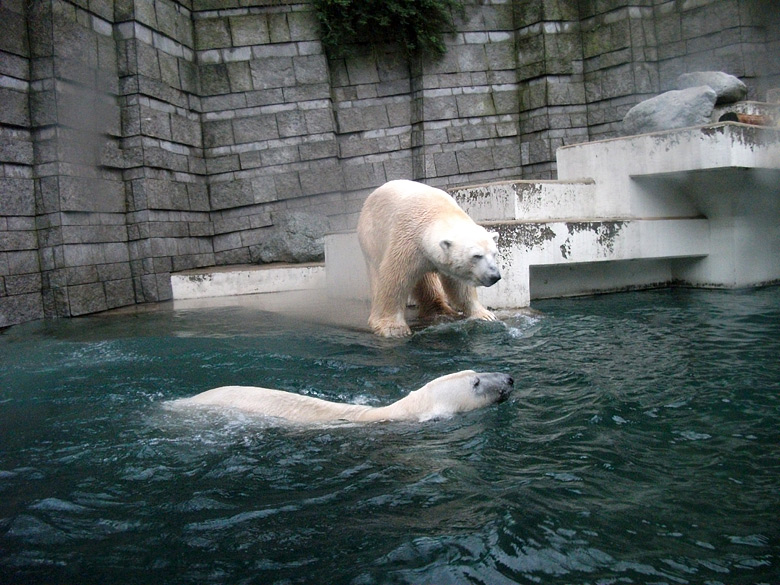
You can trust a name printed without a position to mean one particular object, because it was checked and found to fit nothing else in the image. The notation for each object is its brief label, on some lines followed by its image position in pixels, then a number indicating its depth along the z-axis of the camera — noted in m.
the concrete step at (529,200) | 7.13
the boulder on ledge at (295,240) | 9.87
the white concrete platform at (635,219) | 6.68
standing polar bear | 5.21
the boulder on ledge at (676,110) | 7.80
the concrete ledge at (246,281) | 9.01
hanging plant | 10.70
